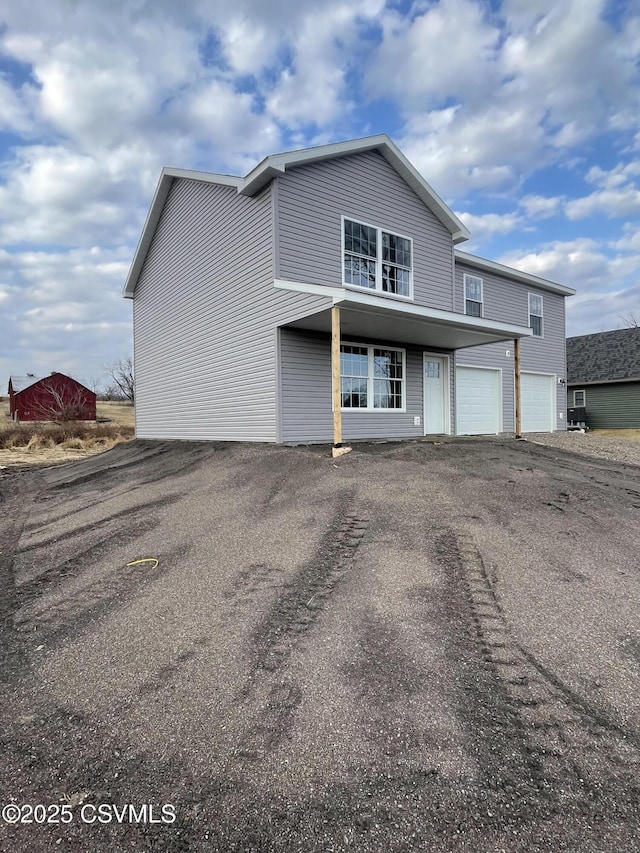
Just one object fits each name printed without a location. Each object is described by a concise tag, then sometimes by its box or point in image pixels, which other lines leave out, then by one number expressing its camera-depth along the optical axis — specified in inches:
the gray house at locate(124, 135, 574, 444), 360.8
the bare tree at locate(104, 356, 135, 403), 1916.8
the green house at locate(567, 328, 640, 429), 861.8
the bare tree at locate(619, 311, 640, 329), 1625.2
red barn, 1342.3
